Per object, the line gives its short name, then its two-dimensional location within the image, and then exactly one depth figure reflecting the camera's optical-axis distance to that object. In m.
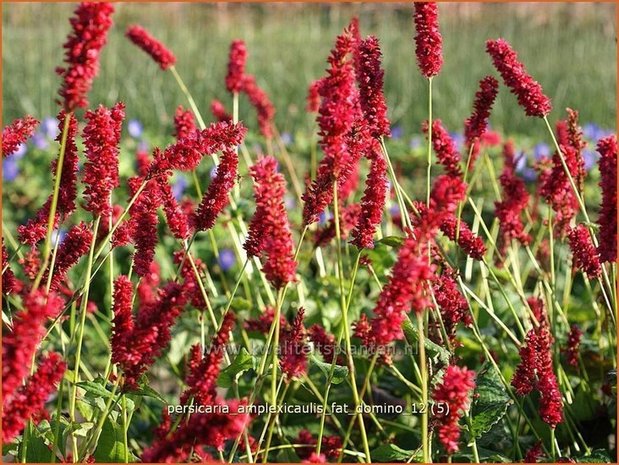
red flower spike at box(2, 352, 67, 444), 1.21
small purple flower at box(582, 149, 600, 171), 5.08
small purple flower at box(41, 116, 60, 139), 5.68
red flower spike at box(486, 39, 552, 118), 1.79
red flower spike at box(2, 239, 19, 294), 1.67
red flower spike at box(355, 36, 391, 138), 1.65
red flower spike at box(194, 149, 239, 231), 1.56
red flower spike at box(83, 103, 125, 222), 1.41
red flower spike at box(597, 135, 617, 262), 1.67
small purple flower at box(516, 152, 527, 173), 4.92
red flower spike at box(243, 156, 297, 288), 1.23
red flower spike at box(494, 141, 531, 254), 2.24
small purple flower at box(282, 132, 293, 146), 5.38
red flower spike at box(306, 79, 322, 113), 2.81
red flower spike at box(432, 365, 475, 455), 1.26
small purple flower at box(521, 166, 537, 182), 4.97
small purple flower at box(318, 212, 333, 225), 3.35
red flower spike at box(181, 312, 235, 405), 1.28
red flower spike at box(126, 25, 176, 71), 2.45
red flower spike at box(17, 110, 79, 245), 1.57
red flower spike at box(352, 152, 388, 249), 1.51
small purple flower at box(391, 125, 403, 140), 5.92
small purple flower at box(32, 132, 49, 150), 5.25
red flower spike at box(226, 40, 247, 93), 2.50
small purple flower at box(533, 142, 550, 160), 5.23
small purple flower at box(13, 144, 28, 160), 5.09
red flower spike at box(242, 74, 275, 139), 2.88
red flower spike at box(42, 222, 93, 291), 1.64
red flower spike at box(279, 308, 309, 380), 1.65
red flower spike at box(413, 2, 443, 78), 1.65
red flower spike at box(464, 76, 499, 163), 1.86
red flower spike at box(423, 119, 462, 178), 1.95
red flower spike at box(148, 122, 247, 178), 1.53
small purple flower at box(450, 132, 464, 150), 5.61
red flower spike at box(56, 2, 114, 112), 1.23
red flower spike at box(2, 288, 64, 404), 1.08
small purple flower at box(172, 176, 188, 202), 4.43
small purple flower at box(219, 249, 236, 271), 3.96
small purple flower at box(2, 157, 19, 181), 4.77
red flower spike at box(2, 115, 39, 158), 1.61
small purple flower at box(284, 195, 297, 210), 4.58
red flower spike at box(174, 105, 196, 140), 2.11
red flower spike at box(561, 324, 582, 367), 2.11
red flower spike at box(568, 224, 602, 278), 1.80
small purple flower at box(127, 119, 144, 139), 5.58
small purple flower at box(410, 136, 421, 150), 6.09
